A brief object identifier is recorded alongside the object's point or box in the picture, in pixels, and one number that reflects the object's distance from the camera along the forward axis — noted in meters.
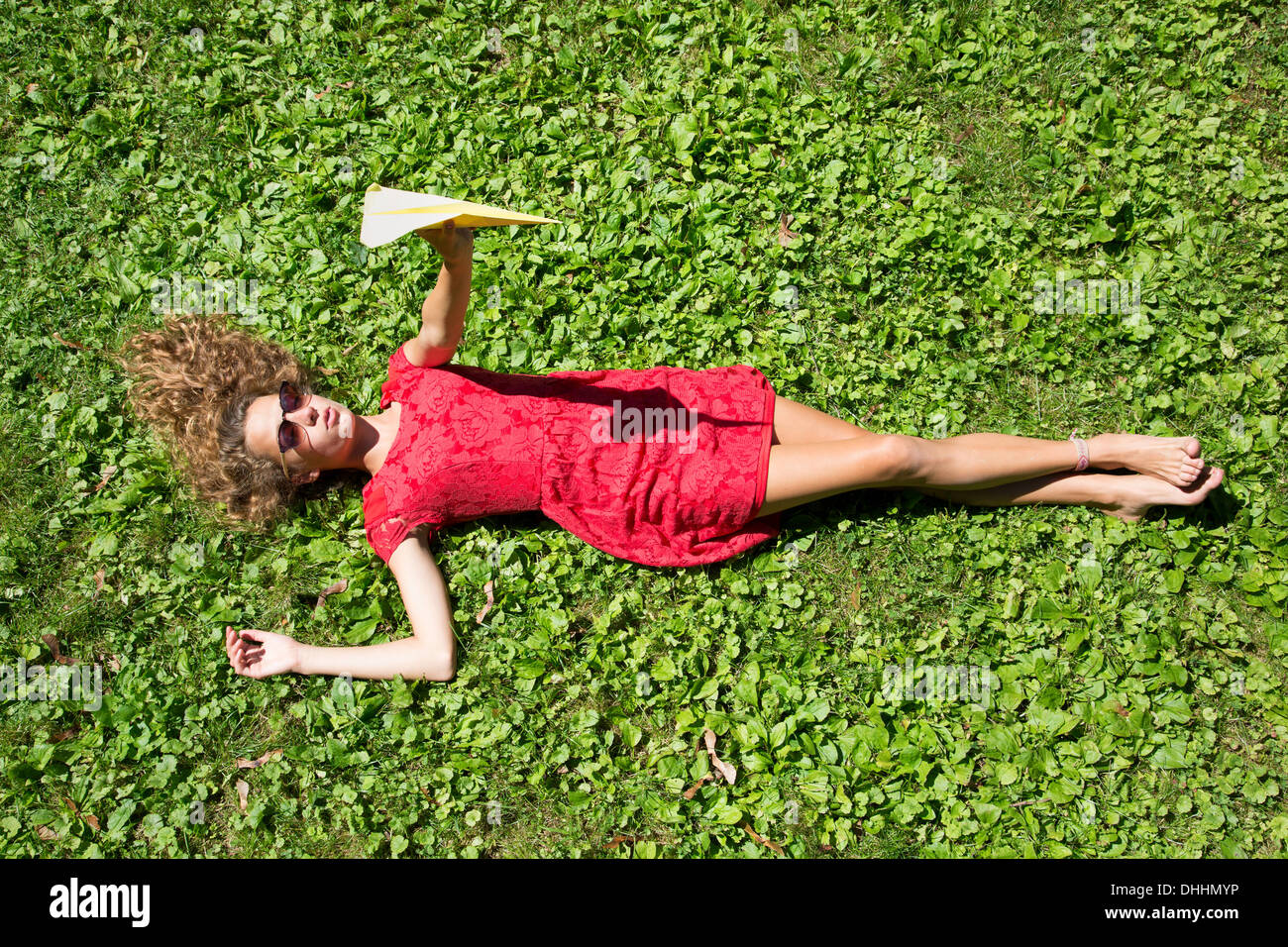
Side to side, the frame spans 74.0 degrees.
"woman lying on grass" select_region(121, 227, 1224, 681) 3.90
